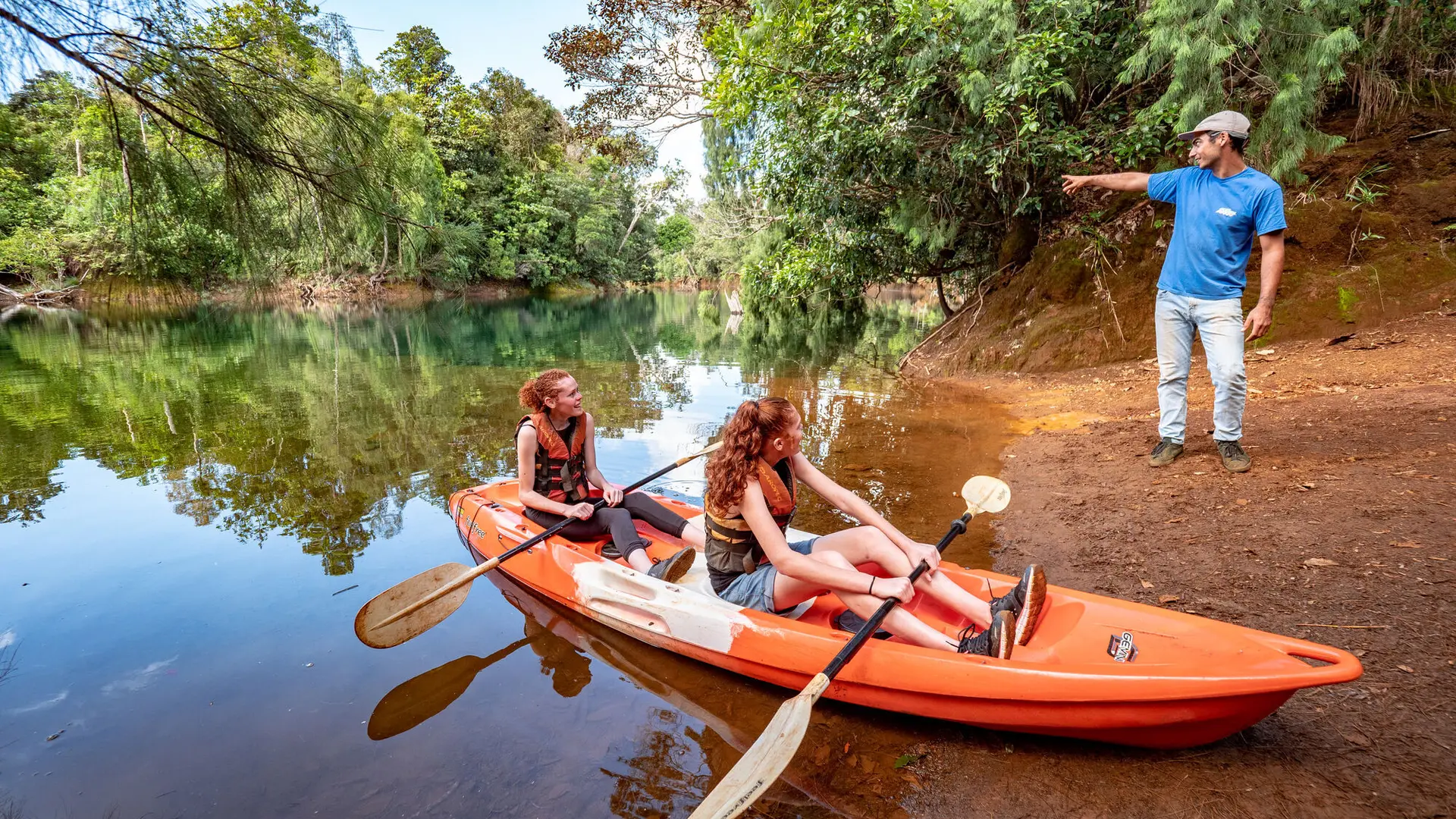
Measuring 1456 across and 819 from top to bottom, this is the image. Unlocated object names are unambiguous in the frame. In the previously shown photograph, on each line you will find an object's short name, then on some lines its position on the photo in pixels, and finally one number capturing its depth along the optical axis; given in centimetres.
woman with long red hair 253
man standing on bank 365
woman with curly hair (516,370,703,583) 391
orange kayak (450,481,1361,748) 199
